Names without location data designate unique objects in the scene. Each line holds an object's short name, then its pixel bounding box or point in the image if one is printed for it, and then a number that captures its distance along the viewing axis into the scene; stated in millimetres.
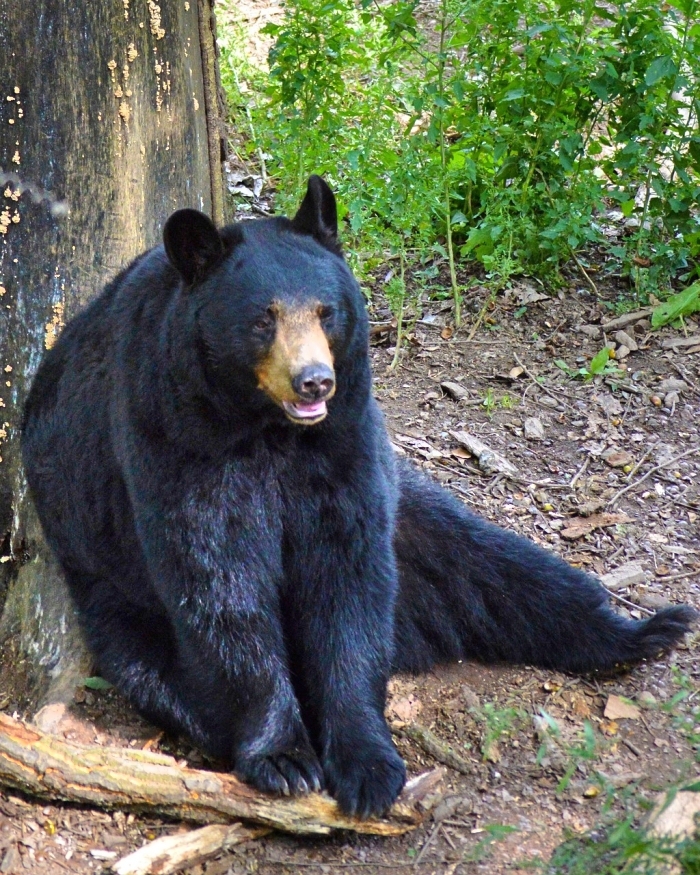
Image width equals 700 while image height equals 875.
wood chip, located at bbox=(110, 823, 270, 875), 6527
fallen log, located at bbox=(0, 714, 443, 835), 6957
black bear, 7043
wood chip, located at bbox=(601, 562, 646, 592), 9828
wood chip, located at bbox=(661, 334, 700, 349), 12758
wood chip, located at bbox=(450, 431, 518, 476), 11187
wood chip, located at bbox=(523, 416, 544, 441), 11717
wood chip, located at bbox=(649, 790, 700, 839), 5781
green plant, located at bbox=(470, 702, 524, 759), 7879
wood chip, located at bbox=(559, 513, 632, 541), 10406
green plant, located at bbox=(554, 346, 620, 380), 12430
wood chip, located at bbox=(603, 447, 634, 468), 11250
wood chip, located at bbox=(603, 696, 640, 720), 8359
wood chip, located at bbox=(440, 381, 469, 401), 12359
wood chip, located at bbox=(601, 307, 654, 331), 13109
